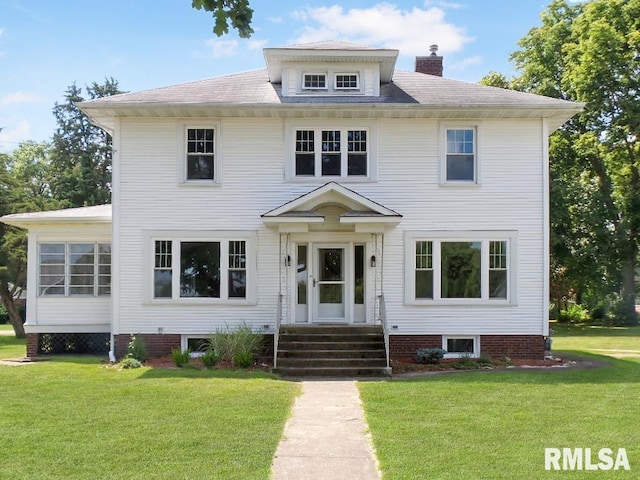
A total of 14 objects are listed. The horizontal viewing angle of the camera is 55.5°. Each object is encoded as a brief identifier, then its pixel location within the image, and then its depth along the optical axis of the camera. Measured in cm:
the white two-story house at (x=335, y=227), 1519
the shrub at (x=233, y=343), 1398
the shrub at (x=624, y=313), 3119
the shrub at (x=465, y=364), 1388
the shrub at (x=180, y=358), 1360
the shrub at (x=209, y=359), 1352
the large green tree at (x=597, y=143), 2945
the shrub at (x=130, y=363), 1374
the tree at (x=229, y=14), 478
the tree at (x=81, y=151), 3812
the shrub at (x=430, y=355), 1441
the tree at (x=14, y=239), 2559
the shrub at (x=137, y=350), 1449
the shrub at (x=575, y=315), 3462
